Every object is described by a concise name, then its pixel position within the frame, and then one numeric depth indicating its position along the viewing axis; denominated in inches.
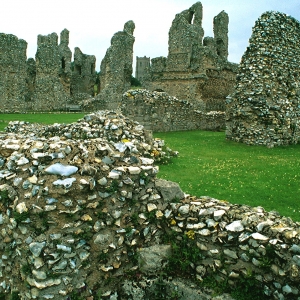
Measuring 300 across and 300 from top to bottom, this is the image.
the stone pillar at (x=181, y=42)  1211.2
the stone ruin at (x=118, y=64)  1491.1
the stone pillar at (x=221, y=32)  1695.4
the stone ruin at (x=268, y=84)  549.0
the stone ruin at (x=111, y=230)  158.6
